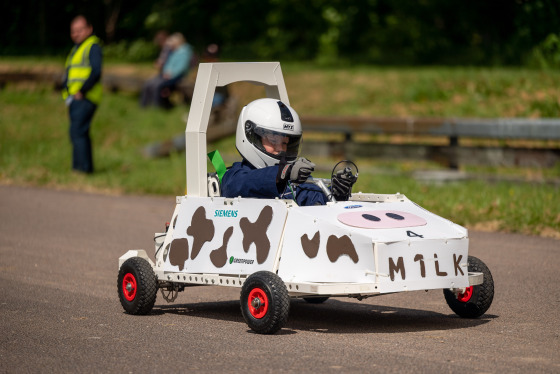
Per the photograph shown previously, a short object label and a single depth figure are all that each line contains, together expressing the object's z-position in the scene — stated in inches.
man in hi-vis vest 1298.0
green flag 613.3
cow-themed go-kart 512.7
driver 571.5
